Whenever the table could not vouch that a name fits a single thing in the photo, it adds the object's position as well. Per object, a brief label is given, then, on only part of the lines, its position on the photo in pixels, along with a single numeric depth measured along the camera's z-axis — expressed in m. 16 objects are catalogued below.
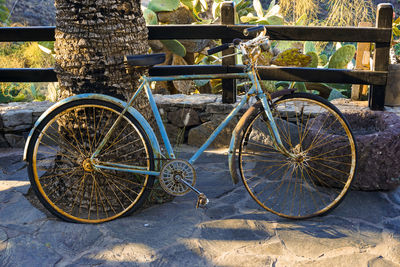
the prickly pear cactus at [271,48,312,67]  5.67
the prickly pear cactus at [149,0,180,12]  6.46
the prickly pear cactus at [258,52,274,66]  6.38
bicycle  3.25
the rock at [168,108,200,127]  5.04
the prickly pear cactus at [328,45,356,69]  5.58
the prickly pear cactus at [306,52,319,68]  5.83
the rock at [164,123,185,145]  5.07
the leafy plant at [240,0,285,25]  6.44
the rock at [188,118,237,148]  4.98
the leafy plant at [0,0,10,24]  12.64
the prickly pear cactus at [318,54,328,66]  7.37
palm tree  3.38
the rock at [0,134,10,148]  5.19
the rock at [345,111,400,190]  3.60
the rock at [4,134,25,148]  5.18
